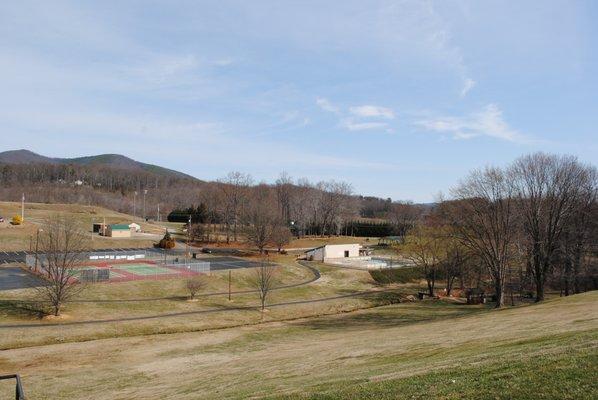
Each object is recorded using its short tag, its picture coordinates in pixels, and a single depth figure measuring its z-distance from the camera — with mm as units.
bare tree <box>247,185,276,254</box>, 83062
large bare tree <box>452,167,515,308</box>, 49562
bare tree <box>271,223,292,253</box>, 84312
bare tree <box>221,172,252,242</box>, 106800
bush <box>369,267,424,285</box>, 71938
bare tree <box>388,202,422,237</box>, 133375
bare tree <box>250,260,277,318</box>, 49500
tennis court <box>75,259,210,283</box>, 52781
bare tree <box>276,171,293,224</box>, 134125
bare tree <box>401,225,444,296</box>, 66688
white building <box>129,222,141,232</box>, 103875
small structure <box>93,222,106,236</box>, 97138
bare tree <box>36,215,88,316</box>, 41438
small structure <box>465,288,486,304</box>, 58188
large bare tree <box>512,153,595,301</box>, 51125
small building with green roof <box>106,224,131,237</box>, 95438
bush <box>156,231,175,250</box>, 86562
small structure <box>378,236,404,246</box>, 122831
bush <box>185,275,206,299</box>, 50688
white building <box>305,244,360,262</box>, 83188
